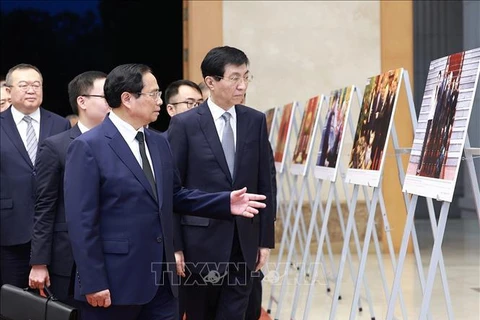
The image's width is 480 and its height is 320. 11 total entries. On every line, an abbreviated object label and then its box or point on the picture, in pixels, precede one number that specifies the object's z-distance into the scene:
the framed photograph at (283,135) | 14.78
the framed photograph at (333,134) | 11.41
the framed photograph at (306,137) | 13.31
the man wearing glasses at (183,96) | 11.65
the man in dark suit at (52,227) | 8.73
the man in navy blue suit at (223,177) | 8.82
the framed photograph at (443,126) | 7.67
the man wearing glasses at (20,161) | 11.11
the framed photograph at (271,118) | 17.04
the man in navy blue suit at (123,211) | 6.98
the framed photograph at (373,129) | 9.58
